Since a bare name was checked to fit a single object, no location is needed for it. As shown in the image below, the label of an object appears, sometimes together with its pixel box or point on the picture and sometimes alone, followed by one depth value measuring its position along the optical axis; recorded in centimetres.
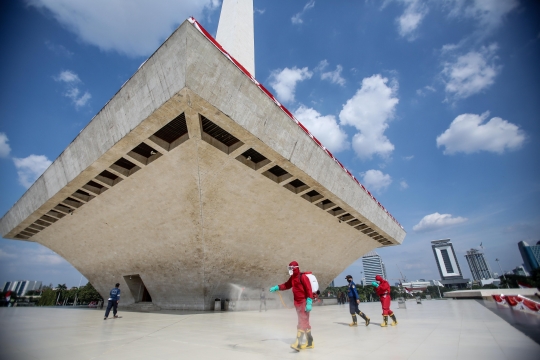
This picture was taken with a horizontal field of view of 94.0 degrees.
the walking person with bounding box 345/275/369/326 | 739
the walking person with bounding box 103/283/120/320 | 1020
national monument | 764
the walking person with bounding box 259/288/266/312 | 1608
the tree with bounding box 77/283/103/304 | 5034
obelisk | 2012
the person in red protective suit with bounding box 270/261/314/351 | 440
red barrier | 869
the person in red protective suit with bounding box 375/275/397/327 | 726
